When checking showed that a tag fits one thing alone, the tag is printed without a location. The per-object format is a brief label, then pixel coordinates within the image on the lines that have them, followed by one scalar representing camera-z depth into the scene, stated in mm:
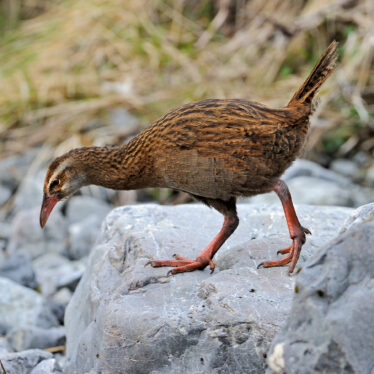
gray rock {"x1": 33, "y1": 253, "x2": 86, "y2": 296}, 10914
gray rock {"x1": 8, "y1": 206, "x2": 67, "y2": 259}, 12837
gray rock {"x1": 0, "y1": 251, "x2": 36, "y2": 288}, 10906
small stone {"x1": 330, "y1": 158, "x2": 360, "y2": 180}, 14583
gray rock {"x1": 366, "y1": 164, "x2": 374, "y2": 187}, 14148
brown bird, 6836
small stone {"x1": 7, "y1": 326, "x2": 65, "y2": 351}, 8766
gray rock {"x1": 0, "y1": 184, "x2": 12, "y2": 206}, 14883
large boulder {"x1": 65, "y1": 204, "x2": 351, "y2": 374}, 5750
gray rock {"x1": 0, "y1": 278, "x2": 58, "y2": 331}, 9516
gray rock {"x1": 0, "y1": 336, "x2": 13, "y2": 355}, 8253
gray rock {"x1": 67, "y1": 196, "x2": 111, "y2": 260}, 12437
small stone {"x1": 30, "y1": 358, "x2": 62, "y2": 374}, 7079
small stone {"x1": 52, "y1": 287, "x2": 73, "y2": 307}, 10507
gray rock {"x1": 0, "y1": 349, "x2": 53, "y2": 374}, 6945
